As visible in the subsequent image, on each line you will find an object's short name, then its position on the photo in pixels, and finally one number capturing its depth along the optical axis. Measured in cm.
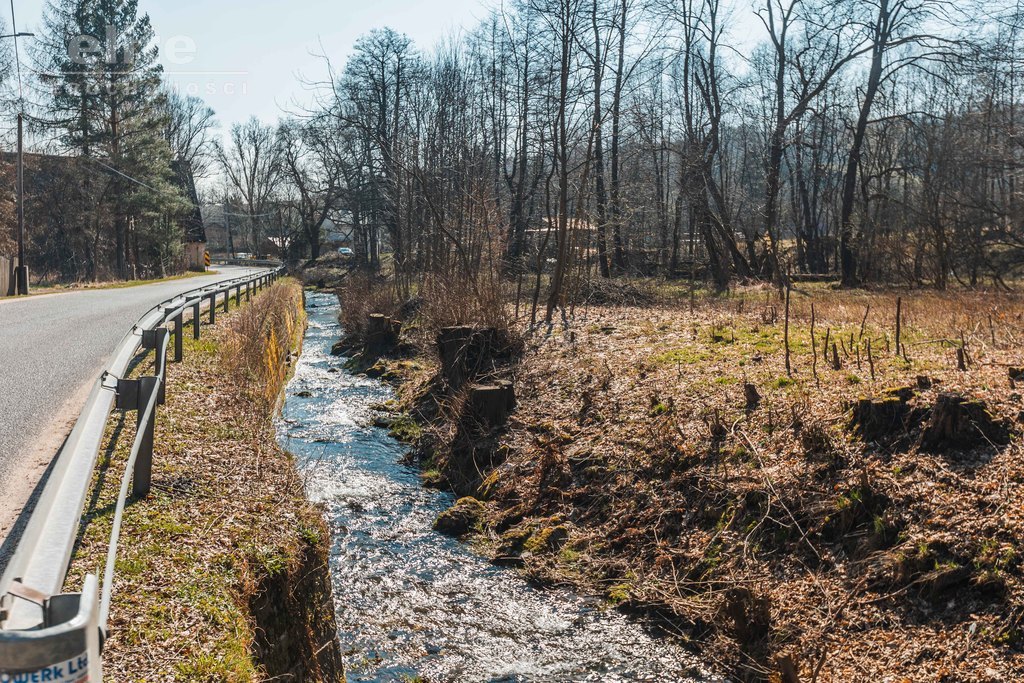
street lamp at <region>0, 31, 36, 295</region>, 2539
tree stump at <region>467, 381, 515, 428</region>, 1129
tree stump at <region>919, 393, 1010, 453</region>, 671
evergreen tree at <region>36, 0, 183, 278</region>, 3875
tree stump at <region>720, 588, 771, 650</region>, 598
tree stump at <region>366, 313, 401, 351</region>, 1962
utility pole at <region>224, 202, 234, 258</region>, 8442
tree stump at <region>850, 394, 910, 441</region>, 727
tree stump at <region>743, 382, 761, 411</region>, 877
